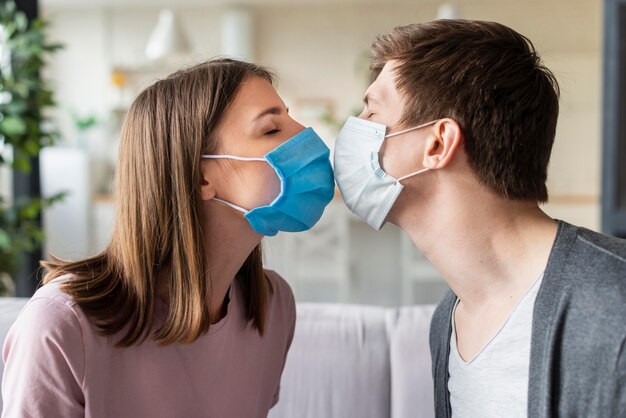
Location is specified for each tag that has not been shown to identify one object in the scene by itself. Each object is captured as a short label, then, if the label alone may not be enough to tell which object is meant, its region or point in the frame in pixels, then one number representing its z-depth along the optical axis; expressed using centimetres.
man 113
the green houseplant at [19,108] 256
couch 166
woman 121
